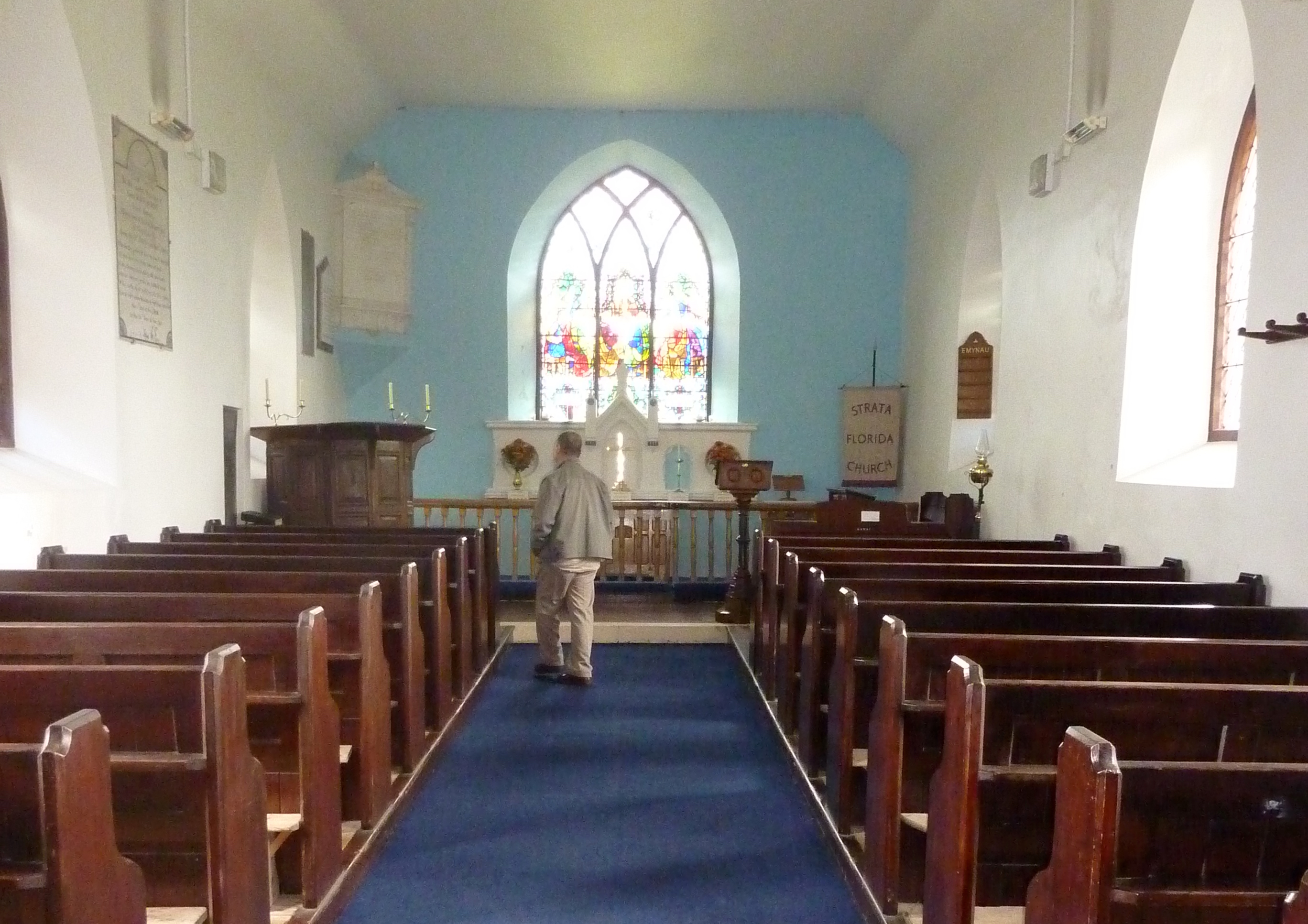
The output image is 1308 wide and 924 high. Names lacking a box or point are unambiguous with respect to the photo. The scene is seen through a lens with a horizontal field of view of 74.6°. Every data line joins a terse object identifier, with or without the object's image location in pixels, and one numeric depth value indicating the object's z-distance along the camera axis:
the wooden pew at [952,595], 3.30
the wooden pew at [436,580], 3.79
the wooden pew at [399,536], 4.64
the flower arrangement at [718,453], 8.89
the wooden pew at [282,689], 2.30
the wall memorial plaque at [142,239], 4.39
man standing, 4.83
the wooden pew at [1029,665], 2.32
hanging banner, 8.70
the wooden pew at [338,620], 2.79
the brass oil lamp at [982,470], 5.65
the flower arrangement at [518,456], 8.80
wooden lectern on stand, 6.01
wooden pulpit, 5.58
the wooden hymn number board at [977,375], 6.85
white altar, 8.77
